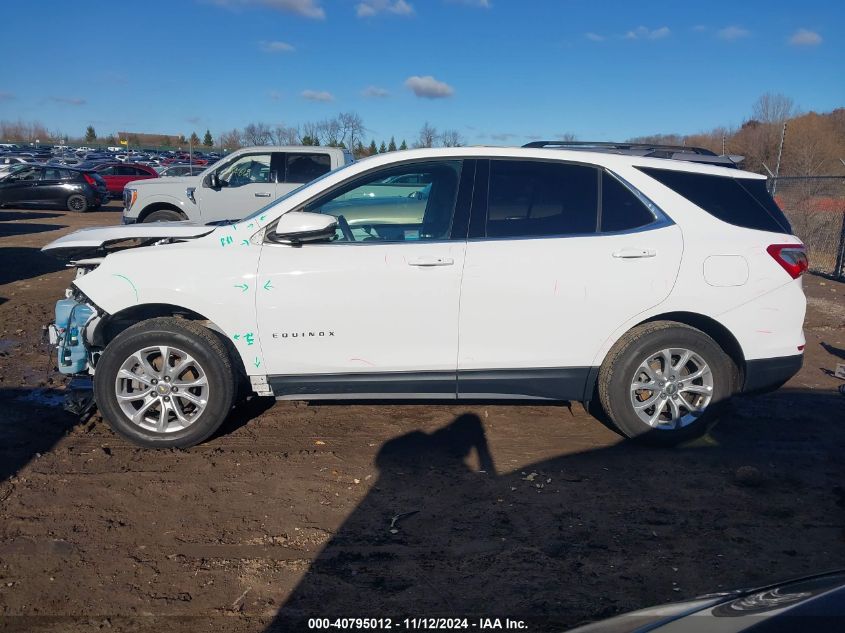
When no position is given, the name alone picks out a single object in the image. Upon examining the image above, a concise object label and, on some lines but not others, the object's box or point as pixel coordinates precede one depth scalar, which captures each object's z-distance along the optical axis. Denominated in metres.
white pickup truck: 12.07
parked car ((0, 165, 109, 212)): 25.98
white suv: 4.66
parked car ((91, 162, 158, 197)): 33.12
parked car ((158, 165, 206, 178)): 33.72
